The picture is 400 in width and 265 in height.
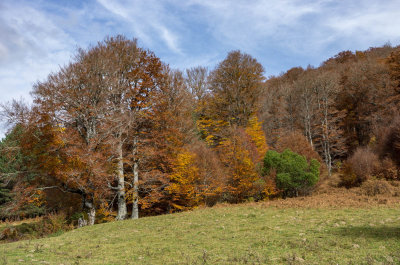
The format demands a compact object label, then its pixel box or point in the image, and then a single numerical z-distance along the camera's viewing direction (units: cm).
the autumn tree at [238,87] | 3547
